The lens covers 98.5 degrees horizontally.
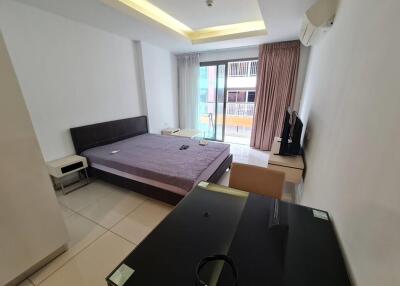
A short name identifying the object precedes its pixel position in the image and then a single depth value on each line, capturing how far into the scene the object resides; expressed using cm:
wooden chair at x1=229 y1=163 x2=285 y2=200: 155
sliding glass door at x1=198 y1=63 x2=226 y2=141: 491
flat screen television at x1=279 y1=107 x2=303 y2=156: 226
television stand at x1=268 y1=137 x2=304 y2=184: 214
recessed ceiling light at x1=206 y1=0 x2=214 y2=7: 253
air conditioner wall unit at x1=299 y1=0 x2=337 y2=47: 189
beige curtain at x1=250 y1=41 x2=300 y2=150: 384
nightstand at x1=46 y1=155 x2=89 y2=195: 249
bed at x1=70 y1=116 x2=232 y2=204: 227
